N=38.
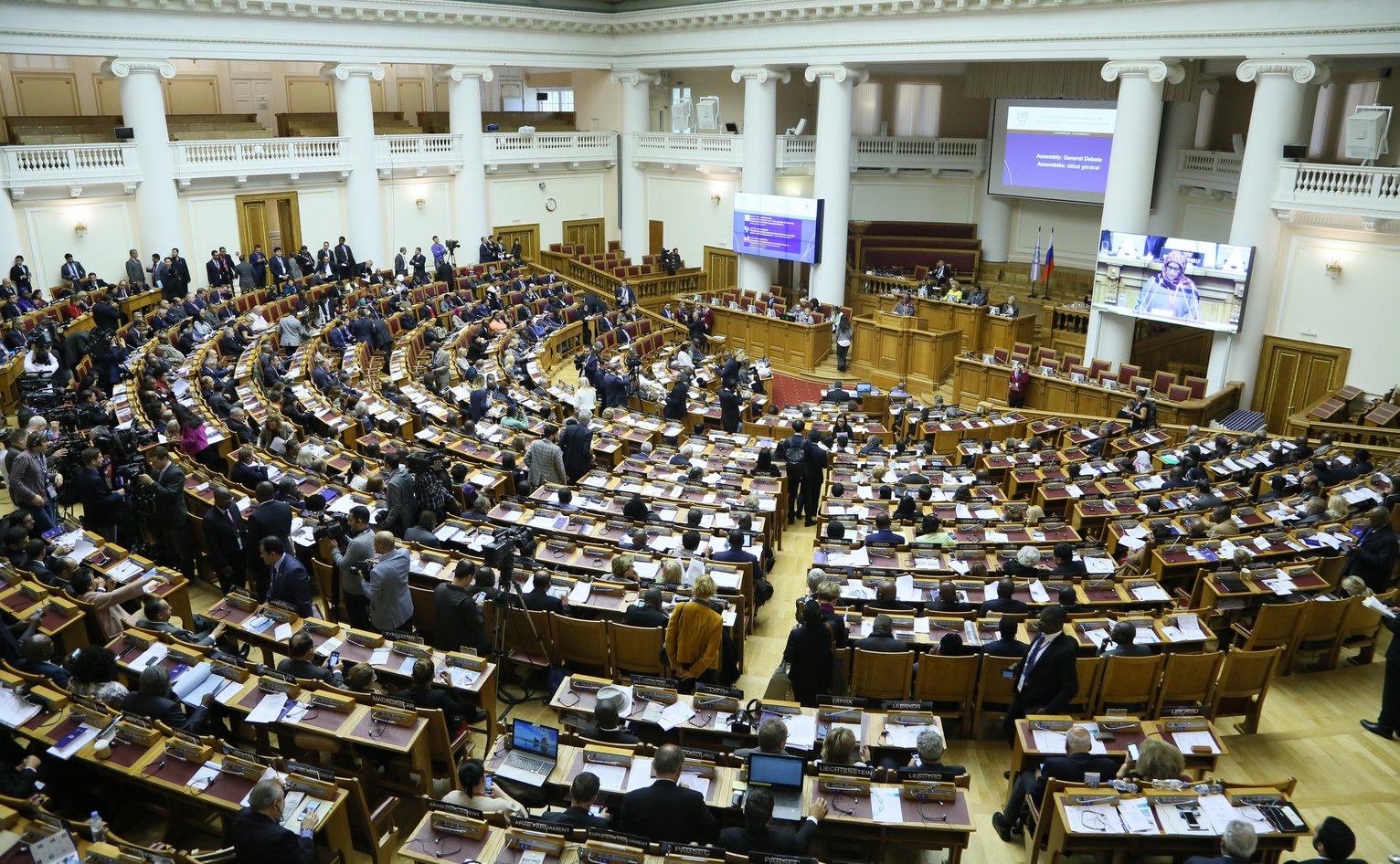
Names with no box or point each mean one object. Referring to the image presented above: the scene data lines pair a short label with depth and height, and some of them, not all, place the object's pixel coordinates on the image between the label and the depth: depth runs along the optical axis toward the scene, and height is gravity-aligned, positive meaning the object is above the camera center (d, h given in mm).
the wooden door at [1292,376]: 18094 -3029
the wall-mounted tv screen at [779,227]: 25391 -731
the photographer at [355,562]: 8414 -3164
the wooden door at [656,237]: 31312 -1266
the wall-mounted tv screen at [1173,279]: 18344 -1363
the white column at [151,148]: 21094 +762
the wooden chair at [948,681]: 7770 -3776
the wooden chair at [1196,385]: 18484 -3288
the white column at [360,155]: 24734 +857
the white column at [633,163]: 30281 +1028
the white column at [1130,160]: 19375 +951
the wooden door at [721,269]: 29484 -2118
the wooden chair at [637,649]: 8078 -3713
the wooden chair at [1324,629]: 8859 -3758
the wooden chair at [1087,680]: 7590 -3644
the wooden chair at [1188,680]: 7664 -3650
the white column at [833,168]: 24672 +815
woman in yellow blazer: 7770 -3429
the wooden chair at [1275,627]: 8719 -3670
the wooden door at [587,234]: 31156 -1256
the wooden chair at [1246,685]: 7742 -3743
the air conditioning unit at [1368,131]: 16953 +1429
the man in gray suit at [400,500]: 9844 -3080
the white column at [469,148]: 27094 +1219
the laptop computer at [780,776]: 5961 -3464
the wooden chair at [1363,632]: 9125 -3894
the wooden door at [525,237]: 29438 -1312
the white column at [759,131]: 26172 +1816
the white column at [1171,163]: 22719 +1066
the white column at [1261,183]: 17594 +509
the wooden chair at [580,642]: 8095 -3692
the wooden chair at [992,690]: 7738 -3858
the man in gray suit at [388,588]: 8133 -3268
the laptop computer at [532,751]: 6234 -3544
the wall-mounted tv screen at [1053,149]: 23250 +1398
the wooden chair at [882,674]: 7793 -3736
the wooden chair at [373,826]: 5980 -3992
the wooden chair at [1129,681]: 7609 -3656
